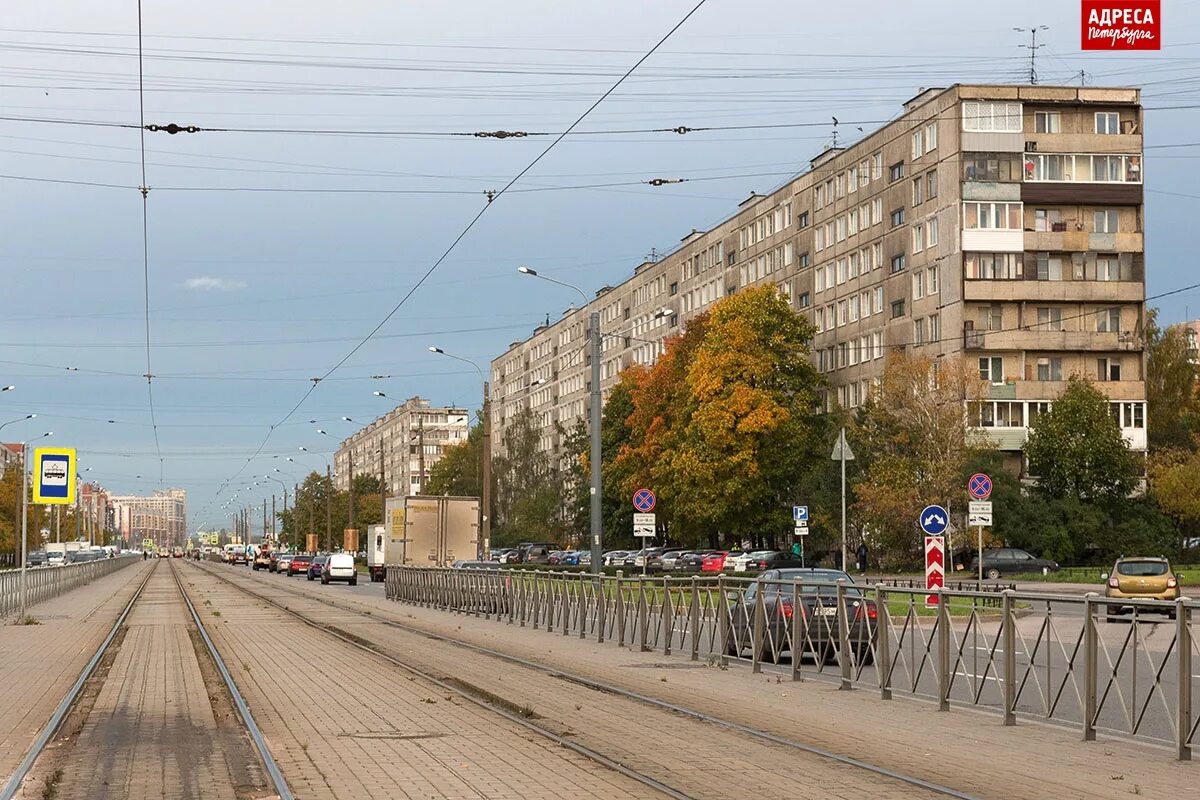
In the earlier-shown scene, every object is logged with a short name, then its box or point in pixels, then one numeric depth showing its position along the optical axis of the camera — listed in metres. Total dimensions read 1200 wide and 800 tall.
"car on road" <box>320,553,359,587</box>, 76.00
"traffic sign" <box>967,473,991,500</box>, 33.53
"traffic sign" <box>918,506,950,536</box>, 27.64
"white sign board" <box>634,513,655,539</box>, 38.62
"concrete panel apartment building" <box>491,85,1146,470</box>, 72.56
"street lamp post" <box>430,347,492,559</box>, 58.81
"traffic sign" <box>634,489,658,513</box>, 37.69
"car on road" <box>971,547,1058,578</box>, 62.41
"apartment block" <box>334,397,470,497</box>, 188.18
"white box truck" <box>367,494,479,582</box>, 58.22
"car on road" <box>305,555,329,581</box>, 85.94
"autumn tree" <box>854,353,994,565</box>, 63.97
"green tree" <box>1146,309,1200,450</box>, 94.25
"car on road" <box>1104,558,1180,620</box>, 35.97
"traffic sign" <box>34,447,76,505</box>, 38.47
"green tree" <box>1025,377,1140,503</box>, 68.81
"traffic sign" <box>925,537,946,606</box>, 25.42
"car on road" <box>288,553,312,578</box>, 98.62
